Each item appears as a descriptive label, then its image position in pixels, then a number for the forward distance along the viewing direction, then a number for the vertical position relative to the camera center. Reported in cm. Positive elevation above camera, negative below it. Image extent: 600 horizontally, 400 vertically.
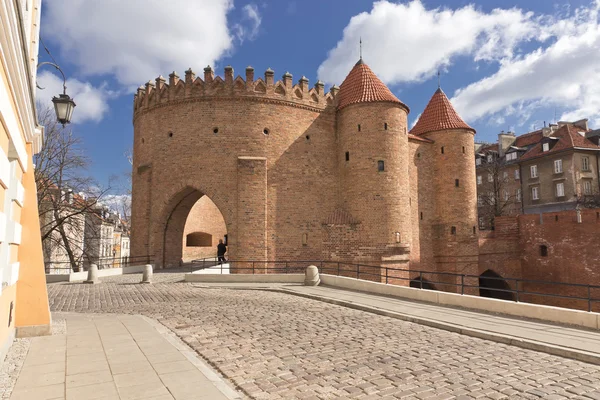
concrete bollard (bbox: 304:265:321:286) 1398 -129
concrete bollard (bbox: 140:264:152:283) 1522 -127
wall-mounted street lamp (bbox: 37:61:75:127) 793 +274
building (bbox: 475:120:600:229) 3572 +648
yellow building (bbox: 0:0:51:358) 418 +80
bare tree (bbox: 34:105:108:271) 1956 +295
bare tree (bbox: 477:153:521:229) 3872 +515
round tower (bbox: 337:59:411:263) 1892 +349
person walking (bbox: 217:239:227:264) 2126 -58
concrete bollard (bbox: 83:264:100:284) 1531 -123
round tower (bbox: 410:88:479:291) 2239 +253
